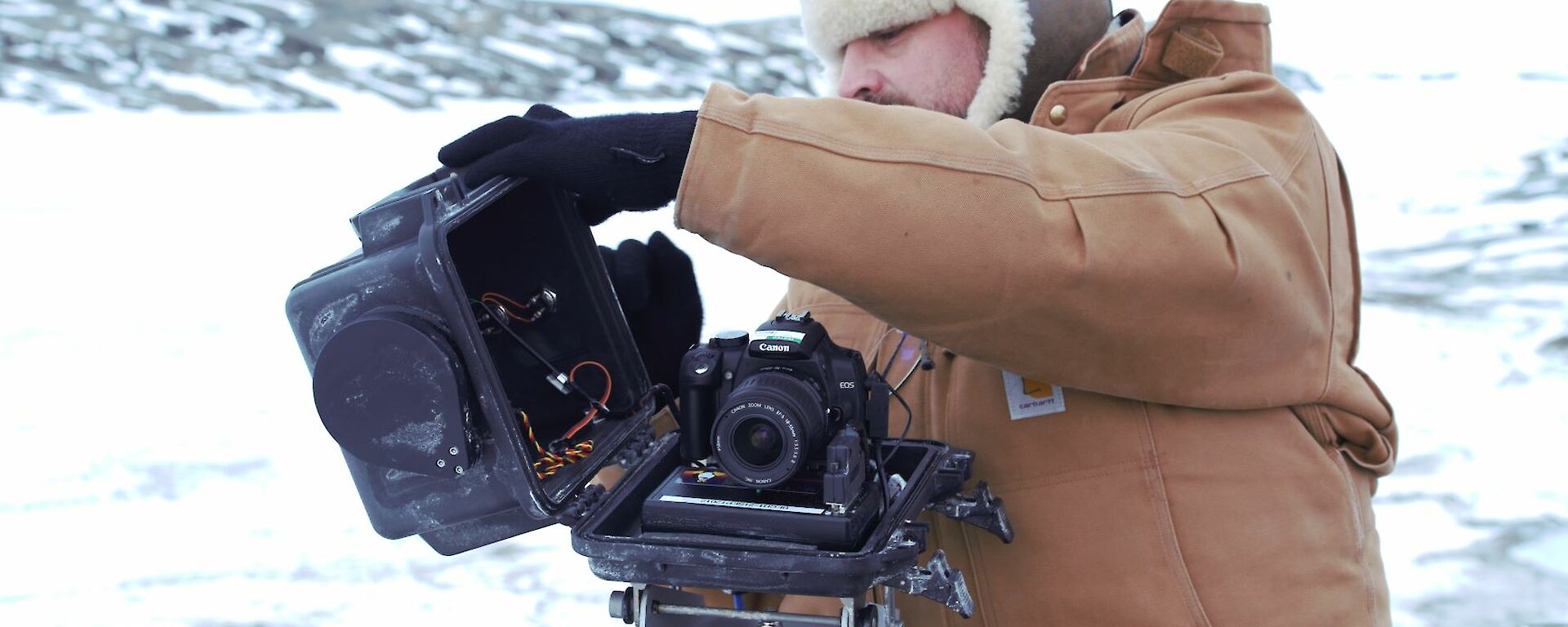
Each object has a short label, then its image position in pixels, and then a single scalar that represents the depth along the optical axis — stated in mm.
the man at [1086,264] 1009
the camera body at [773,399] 1019
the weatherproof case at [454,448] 993
